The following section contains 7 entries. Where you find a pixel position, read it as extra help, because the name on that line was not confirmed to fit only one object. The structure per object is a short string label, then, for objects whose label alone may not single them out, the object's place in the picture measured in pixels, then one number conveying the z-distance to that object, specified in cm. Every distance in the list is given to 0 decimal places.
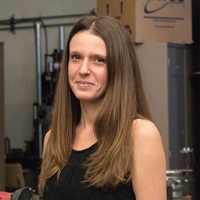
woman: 190
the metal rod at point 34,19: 690
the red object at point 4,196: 277
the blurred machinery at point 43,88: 642
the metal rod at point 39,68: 651
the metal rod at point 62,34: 683
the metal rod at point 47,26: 690
